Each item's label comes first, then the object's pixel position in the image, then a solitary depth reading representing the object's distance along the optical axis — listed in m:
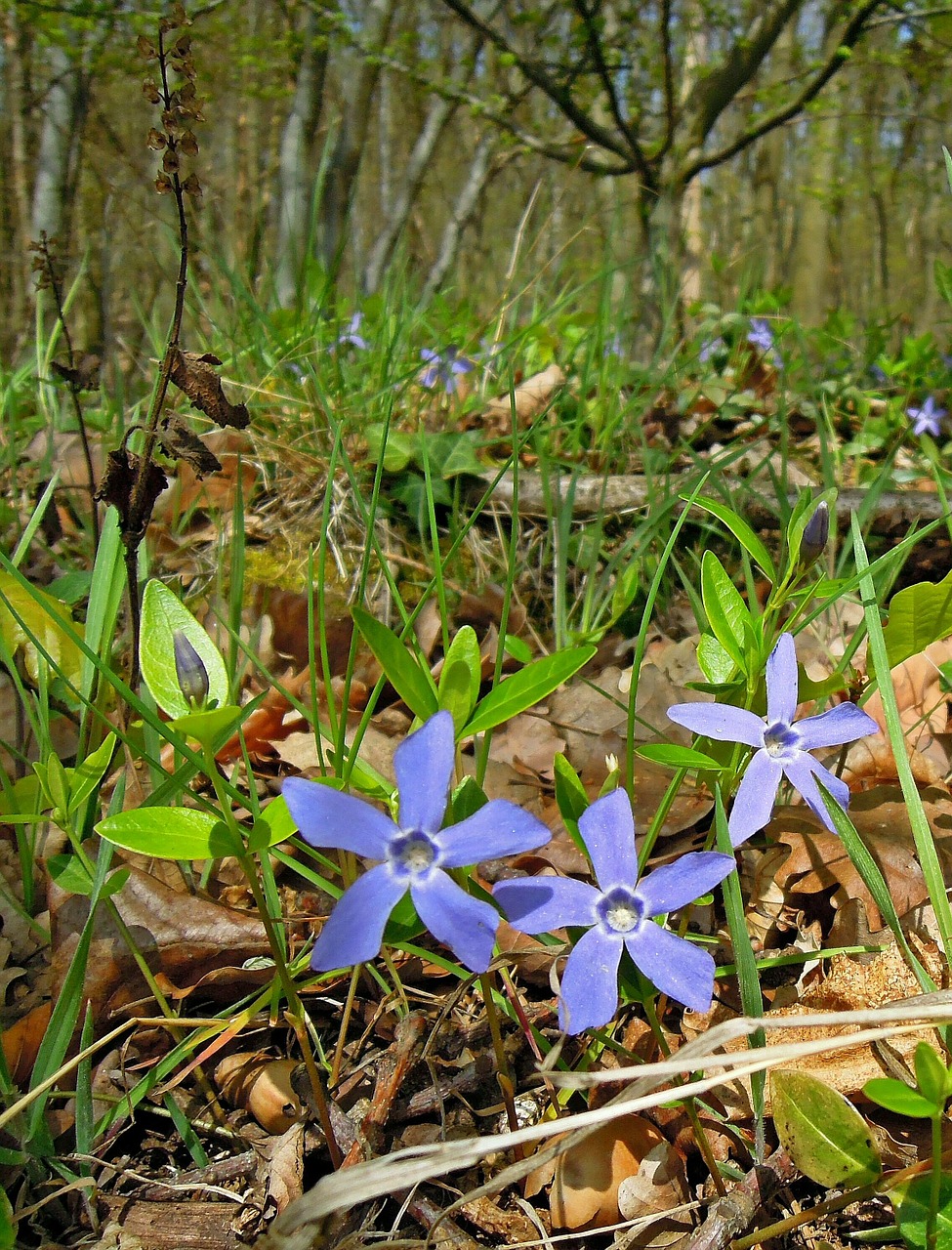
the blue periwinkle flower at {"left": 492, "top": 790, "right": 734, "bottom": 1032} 0.14
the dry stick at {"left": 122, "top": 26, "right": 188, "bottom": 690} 0.18
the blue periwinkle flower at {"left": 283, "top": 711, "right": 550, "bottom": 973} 0.13
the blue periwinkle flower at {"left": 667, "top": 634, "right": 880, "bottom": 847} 0.16
